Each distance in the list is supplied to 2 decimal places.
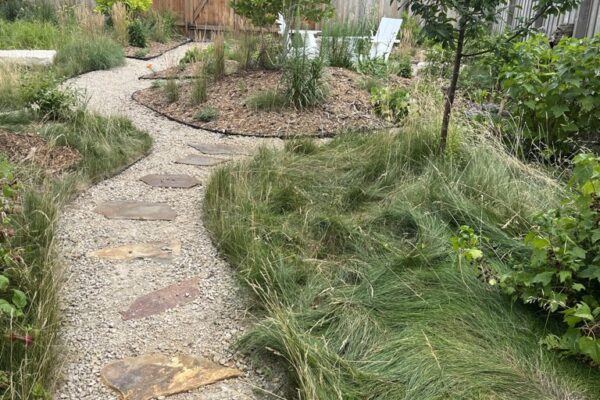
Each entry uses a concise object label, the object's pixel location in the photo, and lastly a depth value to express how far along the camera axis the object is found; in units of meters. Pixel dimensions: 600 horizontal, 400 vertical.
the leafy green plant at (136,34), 9.79
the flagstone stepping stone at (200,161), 4.30
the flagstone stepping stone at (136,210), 3.34
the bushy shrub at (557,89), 3.72
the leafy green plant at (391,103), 5.37
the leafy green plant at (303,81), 5.47
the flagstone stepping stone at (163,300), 2.39
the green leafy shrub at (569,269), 1.99
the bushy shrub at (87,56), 7.43
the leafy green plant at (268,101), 5.49
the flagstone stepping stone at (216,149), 4.58
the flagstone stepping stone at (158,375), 1.95
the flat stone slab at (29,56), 6.96
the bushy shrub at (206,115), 5.41
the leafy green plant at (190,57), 7.57
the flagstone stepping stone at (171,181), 3.85
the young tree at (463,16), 3.16
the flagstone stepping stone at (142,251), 2.86
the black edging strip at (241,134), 4.94
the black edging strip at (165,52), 8.94
